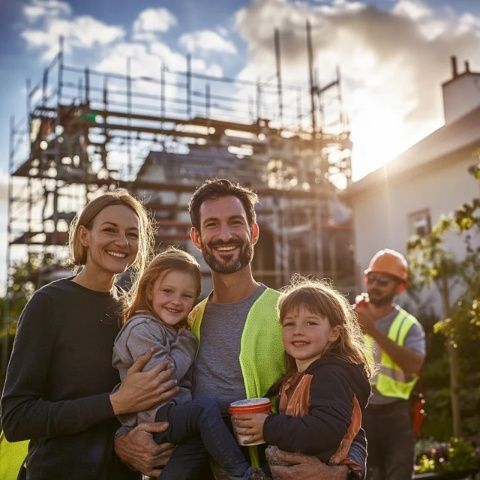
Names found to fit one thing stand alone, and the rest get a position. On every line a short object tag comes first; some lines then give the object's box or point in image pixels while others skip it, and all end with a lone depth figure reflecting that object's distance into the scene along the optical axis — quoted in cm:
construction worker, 500
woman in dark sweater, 261
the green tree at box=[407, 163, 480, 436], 634
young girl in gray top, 261
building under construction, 1874
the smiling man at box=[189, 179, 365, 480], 285
